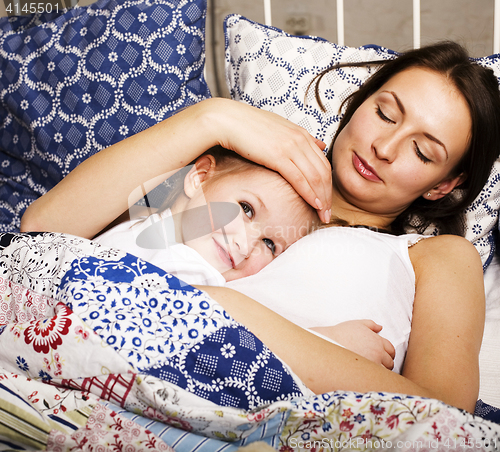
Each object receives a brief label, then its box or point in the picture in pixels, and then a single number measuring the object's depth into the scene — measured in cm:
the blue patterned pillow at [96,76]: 111
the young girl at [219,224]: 75
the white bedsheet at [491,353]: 80
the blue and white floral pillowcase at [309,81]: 112
